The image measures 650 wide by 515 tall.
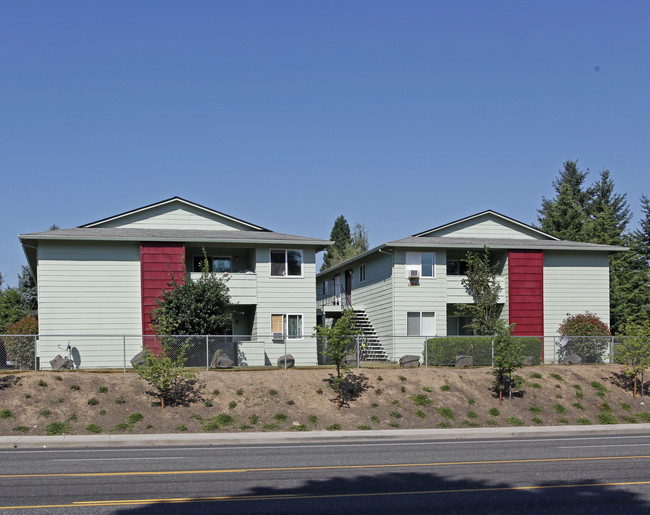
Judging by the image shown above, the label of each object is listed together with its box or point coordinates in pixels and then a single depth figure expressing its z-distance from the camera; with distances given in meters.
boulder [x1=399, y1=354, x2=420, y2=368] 31.06
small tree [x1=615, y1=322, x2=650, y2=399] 29.28
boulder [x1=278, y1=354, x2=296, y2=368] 30.03
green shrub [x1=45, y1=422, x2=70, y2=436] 22.03
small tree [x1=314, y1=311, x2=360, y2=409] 26.41
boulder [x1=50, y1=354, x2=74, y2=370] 28.39
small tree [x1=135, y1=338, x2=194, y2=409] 24.16
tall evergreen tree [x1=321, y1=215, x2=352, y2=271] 88.25
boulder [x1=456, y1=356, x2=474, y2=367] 31.00
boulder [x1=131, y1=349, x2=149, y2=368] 27.28
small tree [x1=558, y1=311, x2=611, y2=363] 33.09
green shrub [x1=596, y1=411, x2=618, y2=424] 26.31
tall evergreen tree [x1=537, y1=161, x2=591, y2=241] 59.53
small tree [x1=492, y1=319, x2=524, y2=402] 27.31
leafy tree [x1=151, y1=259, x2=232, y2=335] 30.81
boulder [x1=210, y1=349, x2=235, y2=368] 28.78
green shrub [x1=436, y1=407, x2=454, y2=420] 25.77
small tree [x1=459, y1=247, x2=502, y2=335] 36.25
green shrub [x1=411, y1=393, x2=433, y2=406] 26.52
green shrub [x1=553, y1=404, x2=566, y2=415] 26.97
